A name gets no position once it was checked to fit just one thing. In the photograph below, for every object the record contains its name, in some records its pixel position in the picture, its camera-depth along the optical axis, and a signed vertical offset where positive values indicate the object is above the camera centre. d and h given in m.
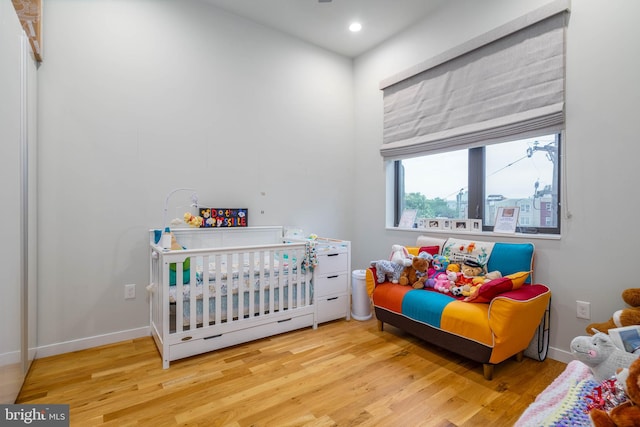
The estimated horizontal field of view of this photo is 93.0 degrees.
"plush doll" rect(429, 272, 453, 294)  2.25 -0.53
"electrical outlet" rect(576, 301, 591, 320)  1.97 -0.62
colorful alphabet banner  2.68 -0.05
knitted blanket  0.90 -0.61
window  2.30 +0.28
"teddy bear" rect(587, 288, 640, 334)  1.58 -0.53
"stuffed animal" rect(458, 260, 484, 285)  2.25 -0.44
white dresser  2.70 -0.61
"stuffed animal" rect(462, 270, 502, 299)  2.13 -0.48
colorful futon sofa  1.79 -0.63
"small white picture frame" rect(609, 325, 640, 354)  1.11 -0.46
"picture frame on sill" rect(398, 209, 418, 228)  3.21 -0.05
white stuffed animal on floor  1.02 -0.48
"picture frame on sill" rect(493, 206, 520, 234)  2.39 -0.05
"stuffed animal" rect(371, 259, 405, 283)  2.52 -0.48
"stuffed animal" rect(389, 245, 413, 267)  2.46 -0.36
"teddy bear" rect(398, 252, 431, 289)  2.39 -0.48
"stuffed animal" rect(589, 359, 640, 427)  0.72 -0.48
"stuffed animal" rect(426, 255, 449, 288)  2.41 -0.43
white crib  2.06 -0.61
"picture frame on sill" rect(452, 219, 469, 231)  2.68 -0.10
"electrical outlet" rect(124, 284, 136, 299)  2.42 -0.65
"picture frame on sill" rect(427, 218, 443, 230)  2.86 -0.10
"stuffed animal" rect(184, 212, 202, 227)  2.40 -0.07
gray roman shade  2.12 +1.03
